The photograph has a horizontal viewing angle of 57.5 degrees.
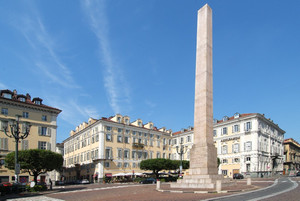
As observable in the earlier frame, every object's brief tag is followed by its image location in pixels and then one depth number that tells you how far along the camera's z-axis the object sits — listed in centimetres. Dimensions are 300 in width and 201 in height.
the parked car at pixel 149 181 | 4012
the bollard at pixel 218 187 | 1800
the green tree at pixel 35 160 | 3191
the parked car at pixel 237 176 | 4675
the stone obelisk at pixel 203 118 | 2264
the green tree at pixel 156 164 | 4912
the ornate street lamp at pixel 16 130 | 2078
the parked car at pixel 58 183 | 4958
